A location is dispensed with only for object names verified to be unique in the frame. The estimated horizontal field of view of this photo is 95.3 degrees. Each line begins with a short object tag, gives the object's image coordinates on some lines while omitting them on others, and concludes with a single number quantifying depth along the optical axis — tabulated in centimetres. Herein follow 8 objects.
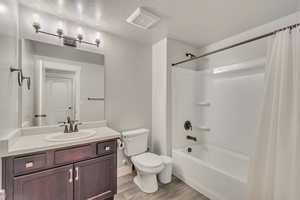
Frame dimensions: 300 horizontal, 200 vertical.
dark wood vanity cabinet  113
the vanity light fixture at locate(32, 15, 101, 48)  163
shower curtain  112
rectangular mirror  161
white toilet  186
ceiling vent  164
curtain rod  118
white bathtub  155
